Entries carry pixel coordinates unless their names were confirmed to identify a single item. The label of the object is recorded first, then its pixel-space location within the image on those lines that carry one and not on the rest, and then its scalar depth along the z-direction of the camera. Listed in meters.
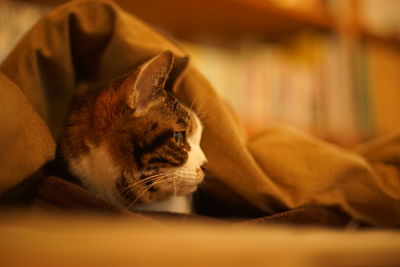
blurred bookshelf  1.38
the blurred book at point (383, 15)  1.77
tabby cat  0.55
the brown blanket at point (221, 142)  0.55
